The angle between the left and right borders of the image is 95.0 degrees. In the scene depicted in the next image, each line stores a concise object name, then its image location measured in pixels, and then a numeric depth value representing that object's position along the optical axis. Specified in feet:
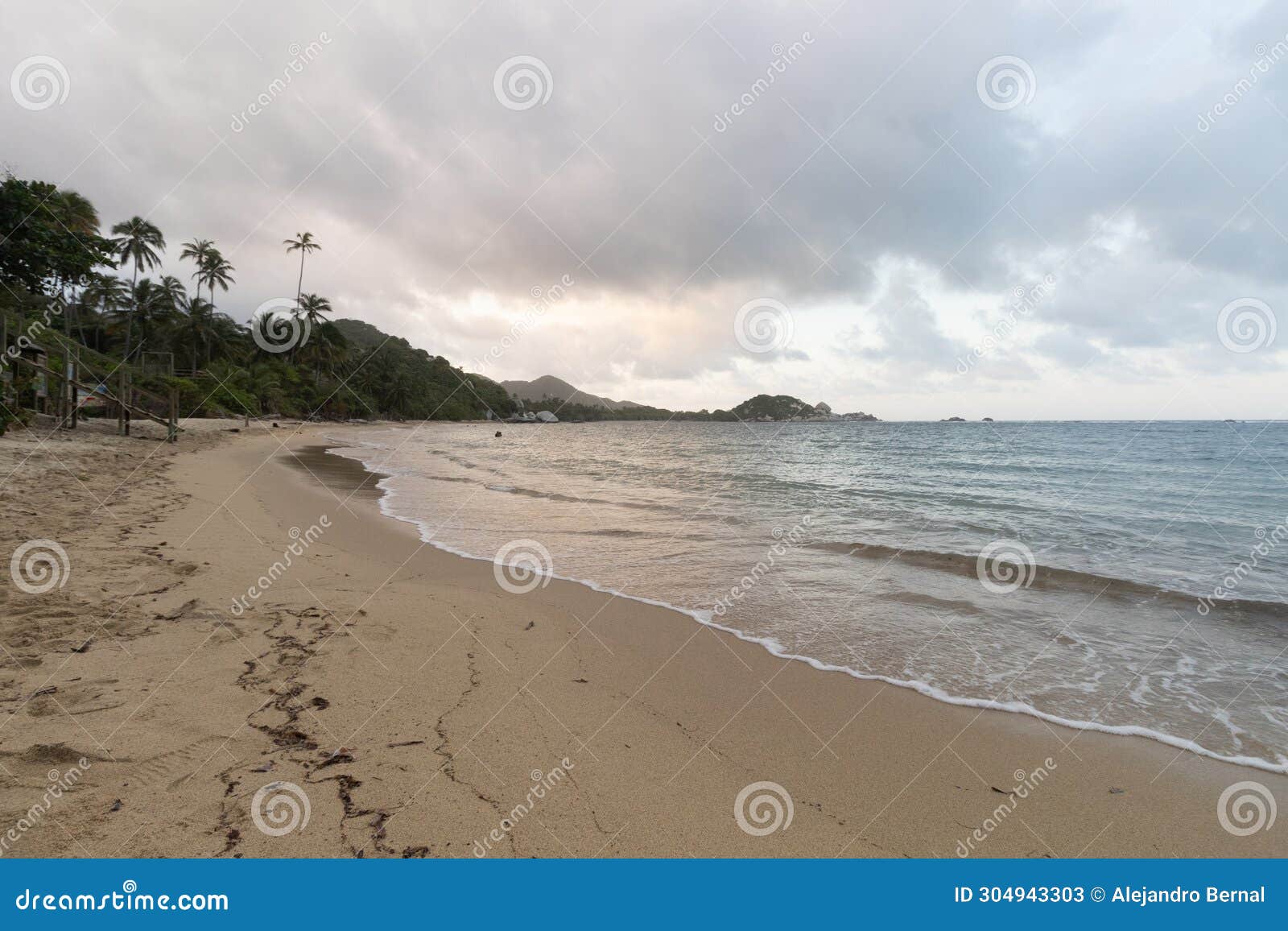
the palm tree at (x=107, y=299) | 170.71
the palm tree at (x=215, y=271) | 193.98
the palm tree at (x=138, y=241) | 161.38
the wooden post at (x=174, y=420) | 76.33
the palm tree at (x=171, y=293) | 177.58
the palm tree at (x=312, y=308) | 240.73
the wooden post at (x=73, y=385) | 68.23
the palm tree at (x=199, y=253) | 193.06
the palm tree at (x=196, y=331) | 183.83
